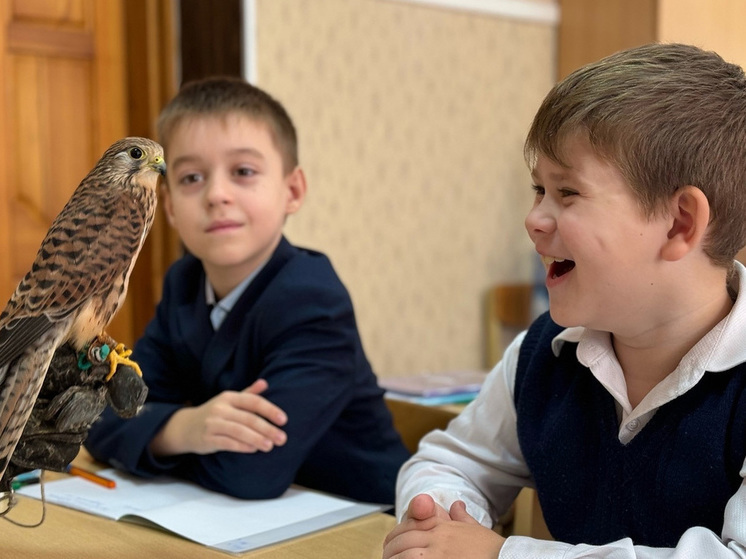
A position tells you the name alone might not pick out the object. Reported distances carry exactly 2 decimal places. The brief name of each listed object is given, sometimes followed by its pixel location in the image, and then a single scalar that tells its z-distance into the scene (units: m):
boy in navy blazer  1.39
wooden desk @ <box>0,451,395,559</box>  1.21
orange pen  1.40
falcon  1.07
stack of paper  1.87
